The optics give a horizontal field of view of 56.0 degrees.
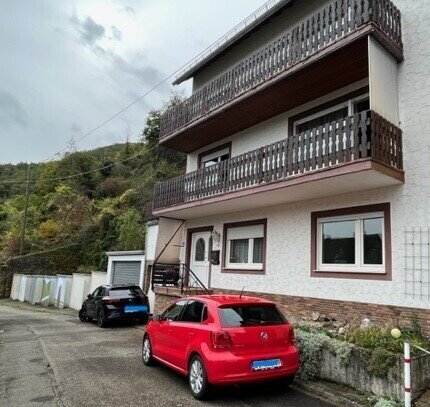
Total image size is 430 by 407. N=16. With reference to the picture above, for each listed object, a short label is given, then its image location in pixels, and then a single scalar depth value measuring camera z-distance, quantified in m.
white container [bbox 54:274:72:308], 23.98
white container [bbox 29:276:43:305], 27.33
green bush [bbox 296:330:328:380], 7.27
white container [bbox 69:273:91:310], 22.09
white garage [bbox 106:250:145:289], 18.62
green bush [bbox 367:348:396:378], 6.09
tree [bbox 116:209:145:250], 25.30
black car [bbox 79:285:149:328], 14.73
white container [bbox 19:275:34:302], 28.75
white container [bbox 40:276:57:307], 25.88
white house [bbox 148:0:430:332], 8.80
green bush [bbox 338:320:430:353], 6.63
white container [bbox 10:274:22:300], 31.00
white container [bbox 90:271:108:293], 21.27
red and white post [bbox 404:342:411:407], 5.27
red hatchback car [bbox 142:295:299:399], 6.00
